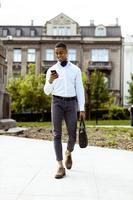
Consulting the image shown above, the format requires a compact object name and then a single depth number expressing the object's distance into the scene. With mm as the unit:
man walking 7309
